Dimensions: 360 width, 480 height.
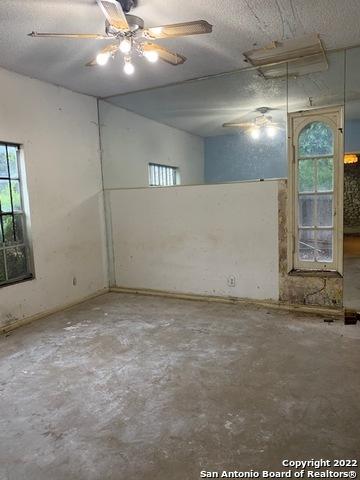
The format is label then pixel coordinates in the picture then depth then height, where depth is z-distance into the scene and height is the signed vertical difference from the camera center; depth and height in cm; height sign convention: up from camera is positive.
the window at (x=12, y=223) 387 -15
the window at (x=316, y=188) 380 +9
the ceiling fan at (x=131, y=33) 229 +123
